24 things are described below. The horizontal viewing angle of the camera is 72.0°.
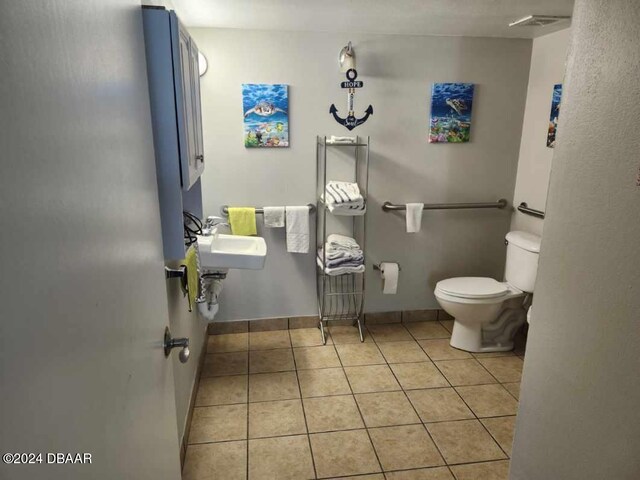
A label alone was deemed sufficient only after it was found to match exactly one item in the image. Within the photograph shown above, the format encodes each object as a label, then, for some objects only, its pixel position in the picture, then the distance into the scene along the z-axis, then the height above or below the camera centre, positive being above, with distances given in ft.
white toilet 9.41 -3.60
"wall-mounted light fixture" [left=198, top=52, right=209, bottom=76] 8.85 +1.20
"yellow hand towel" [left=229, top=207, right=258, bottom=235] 9.62 -2.00
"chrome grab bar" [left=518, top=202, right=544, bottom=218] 9.87 -1.80
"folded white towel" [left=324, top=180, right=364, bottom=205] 9.20 -1.36
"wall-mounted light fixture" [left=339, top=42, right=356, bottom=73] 9.09 +1.40
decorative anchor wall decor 9.14 +0.40
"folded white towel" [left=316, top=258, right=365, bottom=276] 9.62 -3.04
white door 1.58 -0.53
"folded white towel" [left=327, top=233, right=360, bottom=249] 9.82 -2.50
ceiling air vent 7.97 +1.97
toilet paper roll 10.41 -3.39
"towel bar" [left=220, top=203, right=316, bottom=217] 9.70 -1.81
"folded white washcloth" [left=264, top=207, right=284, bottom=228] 9.71 -1.94
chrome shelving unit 9.85 -2.37
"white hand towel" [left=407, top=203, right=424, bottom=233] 10.16 -1.95
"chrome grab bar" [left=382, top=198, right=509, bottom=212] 10.30 -1.77
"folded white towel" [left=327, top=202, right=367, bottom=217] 9.26 -1.69
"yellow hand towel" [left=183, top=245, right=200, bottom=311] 5.72 -1.94
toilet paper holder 10.72 -3.26
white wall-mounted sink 7.31 -2.18
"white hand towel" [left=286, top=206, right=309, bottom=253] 9.78 -2.21
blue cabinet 4.30 +0.11
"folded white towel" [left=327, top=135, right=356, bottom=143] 9.35 -0.25
